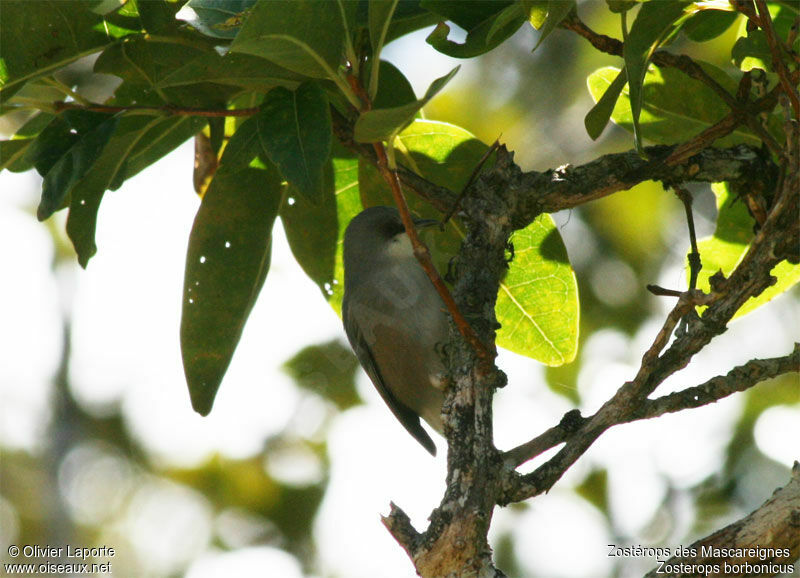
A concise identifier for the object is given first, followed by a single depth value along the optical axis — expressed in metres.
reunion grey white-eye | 7.72
